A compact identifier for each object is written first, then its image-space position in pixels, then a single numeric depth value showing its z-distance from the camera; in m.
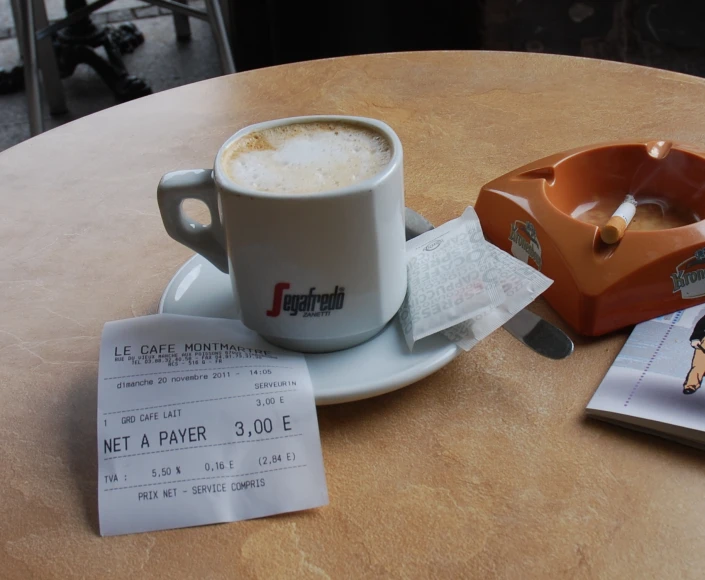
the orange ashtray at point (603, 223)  0.51
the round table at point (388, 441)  0.39
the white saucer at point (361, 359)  0.46
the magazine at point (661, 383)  0.44
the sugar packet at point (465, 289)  0.48
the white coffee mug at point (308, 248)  0.44
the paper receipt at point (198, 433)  0.41
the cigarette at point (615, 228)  0.53
